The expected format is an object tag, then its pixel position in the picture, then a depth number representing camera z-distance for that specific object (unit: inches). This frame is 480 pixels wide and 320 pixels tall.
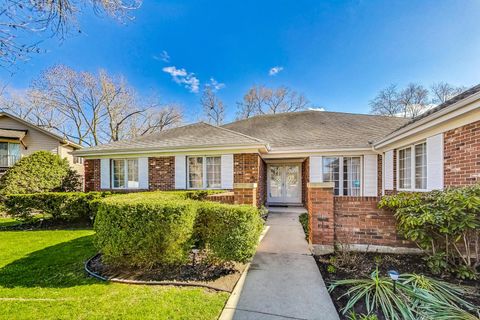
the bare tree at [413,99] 999.4
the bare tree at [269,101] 1057.5
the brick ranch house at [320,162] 189.6
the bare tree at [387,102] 1031.6
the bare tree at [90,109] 890.7
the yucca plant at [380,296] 107.3
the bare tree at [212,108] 1080.2
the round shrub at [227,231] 155.0
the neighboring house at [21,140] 596.2
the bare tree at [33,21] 124.1
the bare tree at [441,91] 950.0
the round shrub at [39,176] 418.3
